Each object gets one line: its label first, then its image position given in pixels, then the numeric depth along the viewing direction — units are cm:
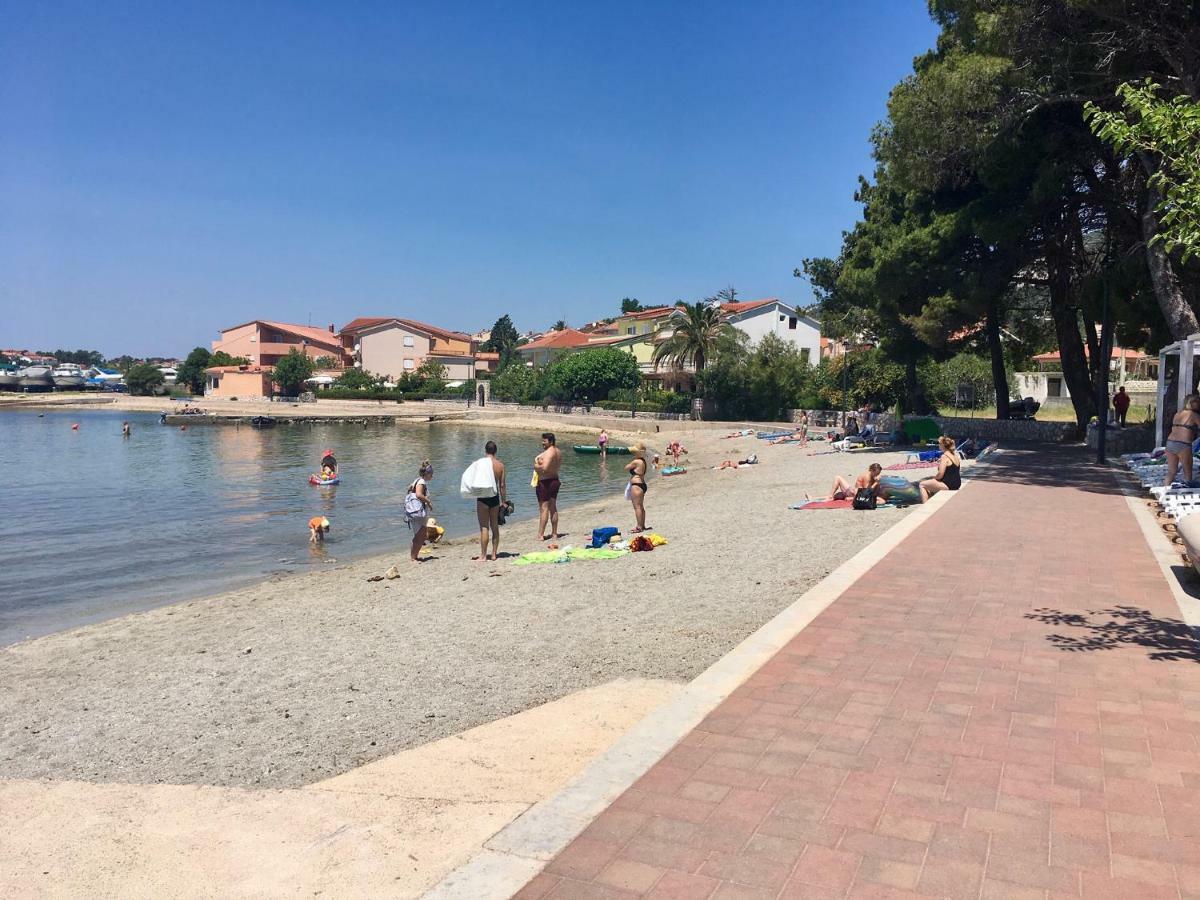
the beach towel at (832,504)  1562
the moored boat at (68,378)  14100
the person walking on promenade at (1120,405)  2709
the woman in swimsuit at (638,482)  1416
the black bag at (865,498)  1462
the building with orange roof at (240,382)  10331
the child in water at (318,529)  1881
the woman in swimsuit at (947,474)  1532
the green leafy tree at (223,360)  11288
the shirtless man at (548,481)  1417
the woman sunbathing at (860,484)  1494
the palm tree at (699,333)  5684
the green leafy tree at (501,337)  13050
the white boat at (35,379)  13812
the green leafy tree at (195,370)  11338
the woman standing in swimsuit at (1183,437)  1248
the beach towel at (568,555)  1245
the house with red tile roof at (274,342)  11150
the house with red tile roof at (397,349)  9919
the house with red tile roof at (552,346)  8981
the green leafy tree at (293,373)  9600
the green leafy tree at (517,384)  7781
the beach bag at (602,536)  1345
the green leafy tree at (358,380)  9288
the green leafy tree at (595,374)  6850
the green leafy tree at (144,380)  12012
